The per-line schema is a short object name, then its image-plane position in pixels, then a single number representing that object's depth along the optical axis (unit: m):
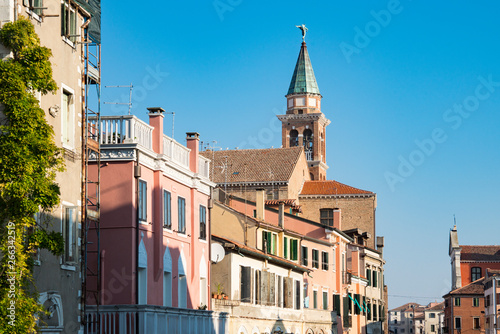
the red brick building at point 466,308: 115.12
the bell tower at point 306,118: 116.62
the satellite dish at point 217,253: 39.91
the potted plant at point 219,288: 40.14
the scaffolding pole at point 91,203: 26.22
